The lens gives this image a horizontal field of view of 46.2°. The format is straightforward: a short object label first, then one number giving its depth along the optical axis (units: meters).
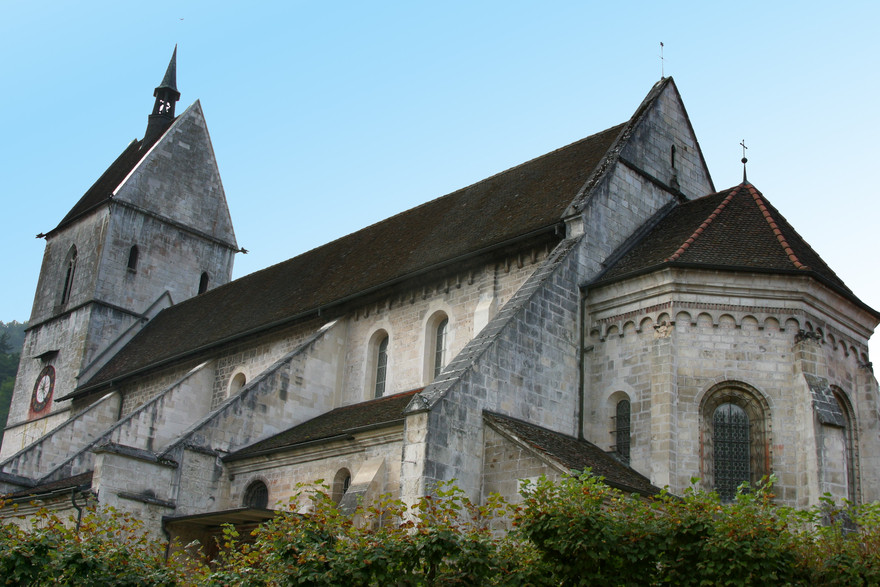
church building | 19.73
